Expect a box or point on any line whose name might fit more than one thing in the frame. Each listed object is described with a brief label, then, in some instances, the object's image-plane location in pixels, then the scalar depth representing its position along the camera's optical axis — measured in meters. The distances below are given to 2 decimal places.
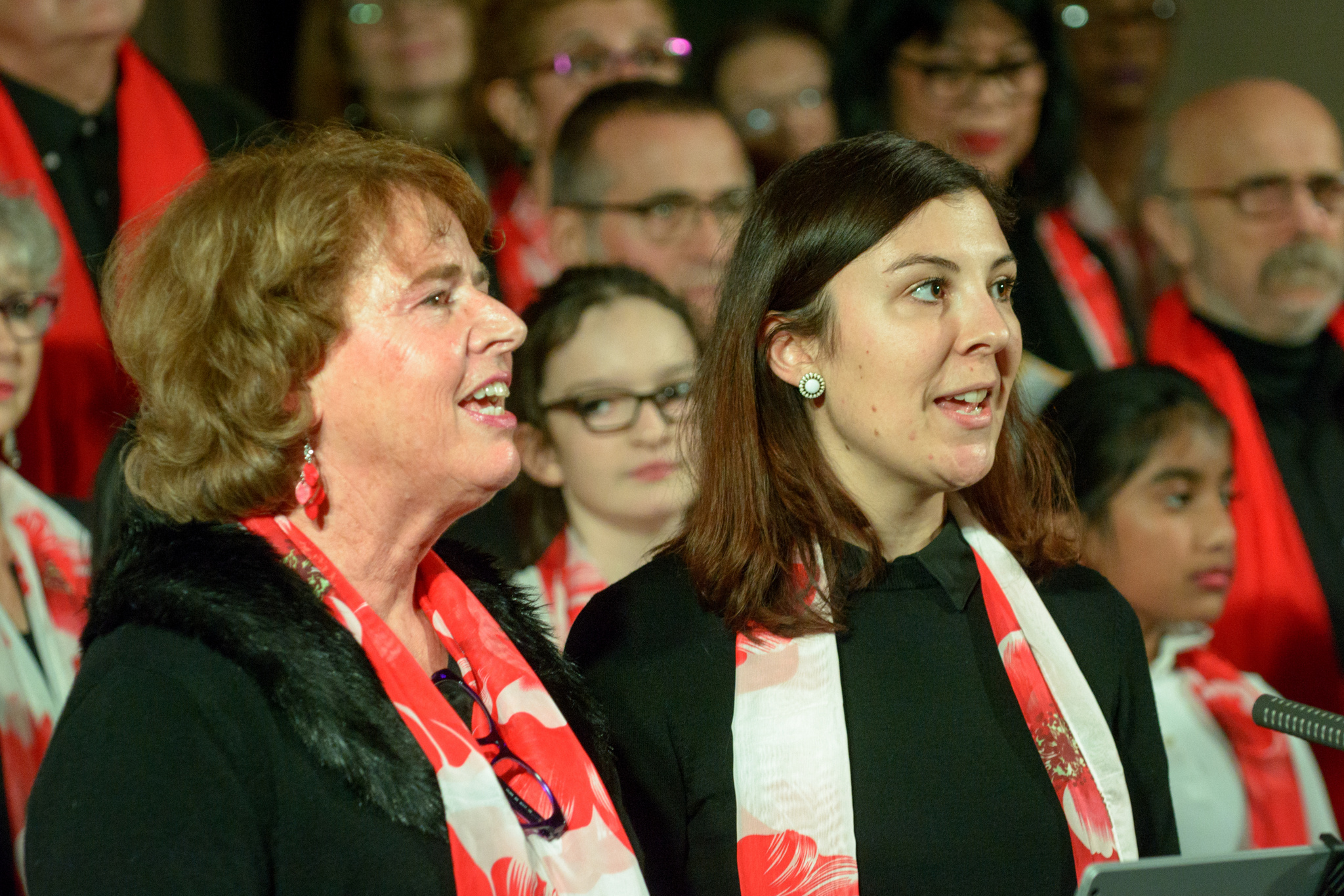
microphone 2.94
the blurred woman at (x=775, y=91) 8.45
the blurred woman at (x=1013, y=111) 7.18
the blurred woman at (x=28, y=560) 4.69
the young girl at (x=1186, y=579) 5.41
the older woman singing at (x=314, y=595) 2.85
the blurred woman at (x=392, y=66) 7.89
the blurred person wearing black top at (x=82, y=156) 5.49
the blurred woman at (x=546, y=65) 7.59
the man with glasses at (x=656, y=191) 6.70
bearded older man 6.83
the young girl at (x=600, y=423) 5.61
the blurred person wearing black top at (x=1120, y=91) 8.59
